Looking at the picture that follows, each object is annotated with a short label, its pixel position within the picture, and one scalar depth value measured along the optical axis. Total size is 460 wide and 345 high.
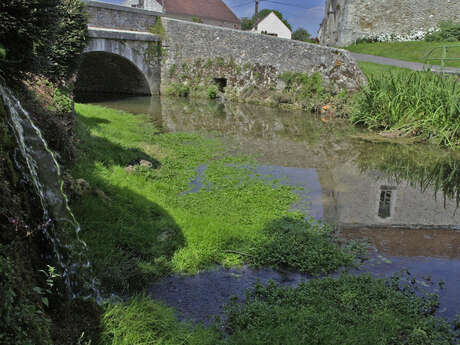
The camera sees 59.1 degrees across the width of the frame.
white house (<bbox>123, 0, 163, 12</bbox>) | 41.56
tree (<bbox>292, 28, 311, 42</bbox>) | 68.62
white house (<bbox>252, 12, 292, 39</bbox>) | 58.44
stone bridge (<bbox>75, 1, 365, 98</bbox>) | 16.02
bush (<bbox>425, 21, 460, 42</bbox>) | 23.28
